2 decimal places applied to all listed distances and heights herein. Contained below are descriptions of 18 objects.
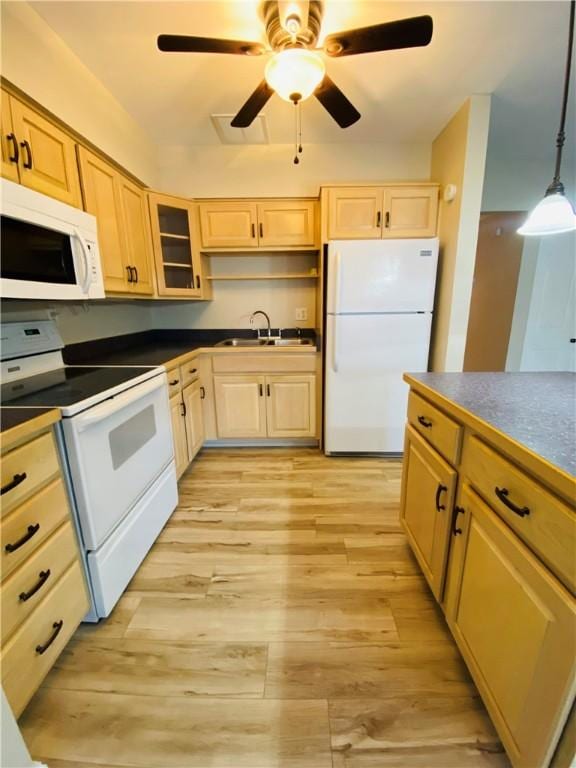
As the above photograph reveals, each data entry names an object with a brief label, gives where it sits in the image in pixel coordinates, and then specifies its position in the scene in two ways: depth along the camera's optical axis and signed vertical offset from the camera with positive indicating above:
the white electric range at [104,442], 1.15 -0.55
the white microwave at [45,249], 1.10 +0.26
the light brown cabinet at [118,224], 1.71 +0.55
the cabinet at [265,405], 2.63 -0.78
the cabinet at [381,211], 2.36 +0.73
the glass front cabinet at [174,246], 2.38 +0.52
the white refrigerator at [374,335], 2.26 -0.18
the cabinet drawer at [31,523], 0.88 -0.64
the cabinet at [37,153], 1.21 +0.67
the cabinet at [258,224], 2.62 +0.72
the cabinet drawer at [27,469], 0.88 -0.47
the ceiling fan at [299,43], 1.19 +1.03
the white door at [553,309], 3.08 -0.01
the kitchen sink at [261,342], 2.95 -0.29
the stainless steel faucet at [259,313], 3.03 -0.07
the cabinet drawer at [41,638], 0.88 -1.00
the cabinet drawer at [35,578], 0.88 -0.81
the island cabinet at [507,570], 0.65 -0.68
